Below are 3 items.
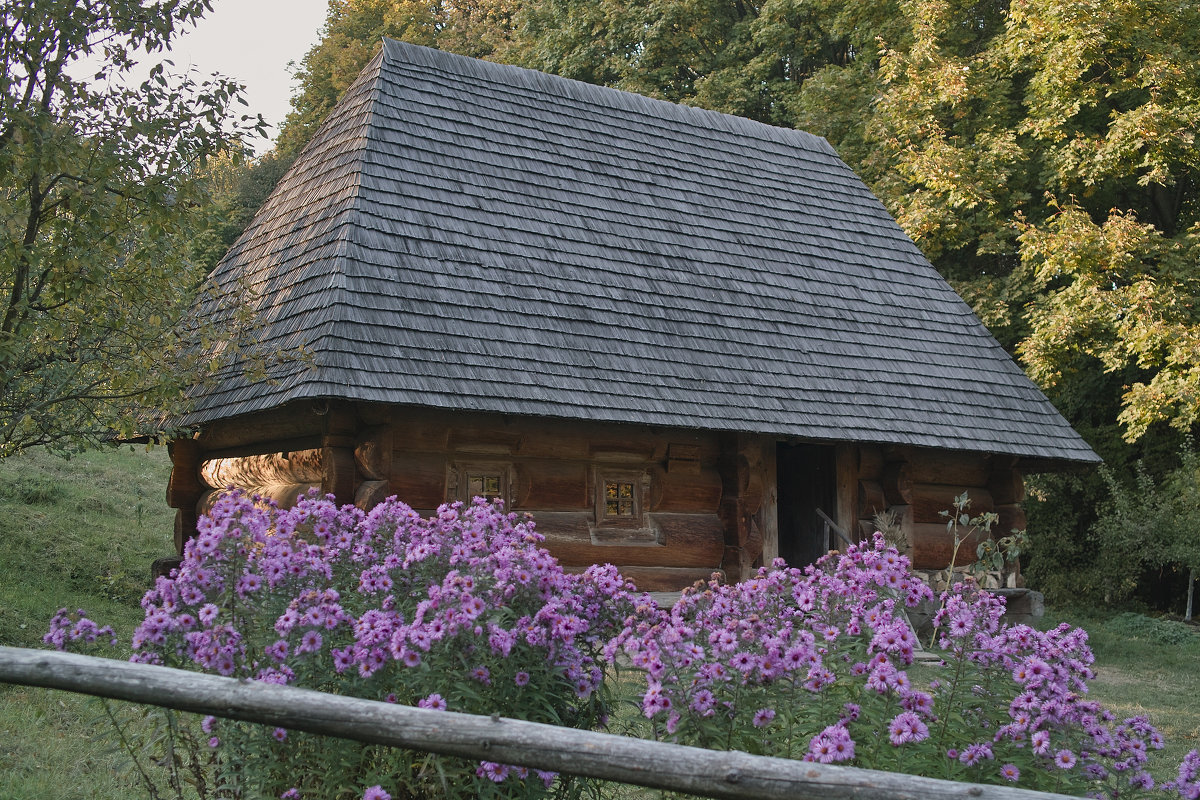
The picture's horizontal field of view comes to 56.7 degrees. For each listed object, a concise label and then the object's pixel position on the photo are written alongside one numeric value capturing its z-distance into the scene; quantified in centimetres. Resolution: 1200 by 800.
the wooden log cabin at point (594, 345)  831
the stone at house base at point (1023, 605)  1162
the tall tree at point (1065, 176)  1352
